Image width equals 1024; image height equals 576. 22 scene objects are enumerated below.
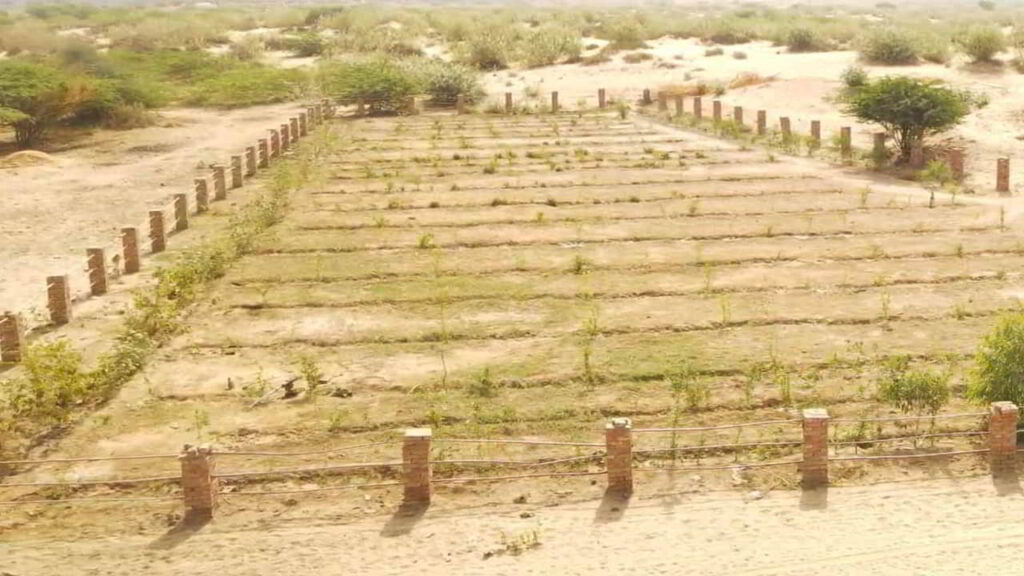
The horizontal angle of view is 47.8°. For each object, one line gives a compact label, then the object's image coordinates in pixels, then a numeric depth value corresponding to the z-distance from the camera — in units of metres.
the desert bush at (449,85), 34.41
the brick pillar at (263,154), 23.88
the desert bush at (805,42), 43.53
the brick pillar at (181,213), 17.97
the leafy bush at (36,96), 26.56
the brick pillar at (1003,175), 19.98
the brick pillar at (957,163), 21.34
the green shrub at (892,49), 35.56
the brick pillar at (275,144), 25.09
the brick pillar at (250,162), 22.89
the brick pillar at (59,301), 12.85
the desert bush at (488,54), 42.84
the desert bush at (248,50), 47.03
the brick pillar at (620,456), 8.60
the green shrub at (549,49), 42.78
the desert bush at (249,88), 35.25
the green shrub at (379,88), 32.69
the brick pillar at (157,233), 16.45
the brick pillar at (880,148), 22.49
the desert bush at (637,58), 41.88
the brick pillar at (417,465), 8.53
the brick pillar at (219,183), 20.44
